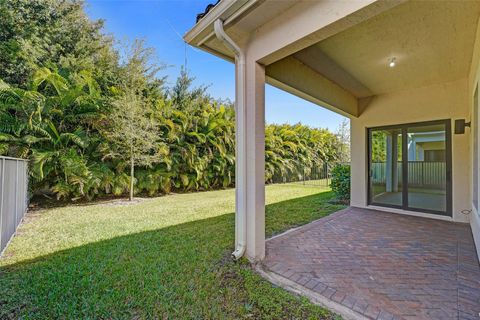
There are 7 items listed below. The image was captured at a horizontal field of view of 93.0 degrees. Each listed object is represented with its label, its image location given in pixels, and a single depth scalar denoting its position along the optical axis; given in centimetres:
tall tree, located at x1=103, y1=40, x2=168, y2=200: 716
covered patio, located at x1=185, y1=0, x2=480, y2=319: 242
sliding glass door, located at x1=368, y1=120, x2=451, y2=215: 538
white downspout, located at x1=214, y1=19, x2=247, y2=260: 310
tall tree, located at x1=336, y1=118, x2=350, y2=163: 1633
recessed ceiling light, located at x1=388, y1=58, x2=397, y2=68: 408
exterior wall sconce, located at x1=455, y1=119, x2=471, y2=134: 473
